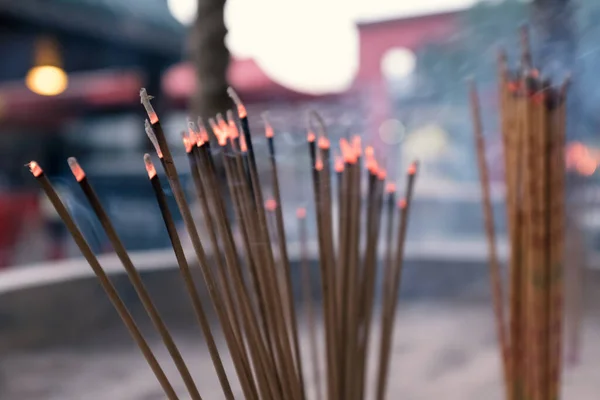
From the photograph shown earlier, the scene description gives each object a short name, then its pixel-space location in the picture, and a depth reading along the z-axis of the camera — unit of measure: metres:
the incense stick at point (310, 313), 0.53
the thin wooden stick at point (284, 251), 0.44
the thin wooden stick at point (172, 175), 0.41
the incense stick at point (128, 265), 0.40
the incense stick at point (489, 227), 0.56
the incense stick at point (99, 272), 0.40
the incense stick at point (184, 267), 0.41
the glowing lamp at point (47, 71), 3.05
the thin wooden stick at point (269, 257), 0.43
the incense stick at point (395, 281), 0.48
